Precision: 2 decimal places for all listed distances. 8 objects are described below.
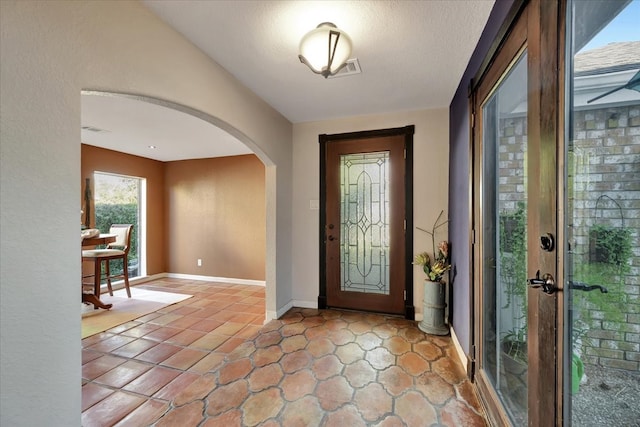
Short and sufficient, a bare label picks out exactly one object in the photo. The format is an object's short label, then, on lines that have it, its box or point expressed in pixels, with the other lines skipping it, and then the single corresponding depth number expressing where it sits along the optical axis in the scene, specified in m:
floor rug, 2.99
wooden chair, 3.61
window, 4.50
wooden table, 3.23
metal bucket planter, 2.65
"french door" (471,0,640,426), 0.73
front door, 3.06
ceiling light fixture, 1.55
